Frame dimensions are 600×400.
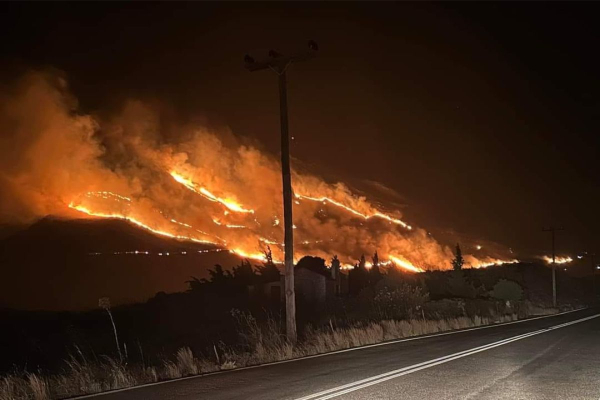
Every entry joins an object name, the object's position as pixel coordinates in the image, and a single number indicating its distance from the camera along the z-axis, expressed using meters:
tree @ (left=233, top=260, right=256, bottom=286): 41.59
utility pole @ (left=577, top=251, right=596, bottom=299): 85.31
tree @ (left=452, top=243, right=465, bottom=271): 73.05
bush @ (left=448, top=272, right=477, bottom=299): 48.12
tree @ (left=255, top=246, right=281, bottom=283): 43.19
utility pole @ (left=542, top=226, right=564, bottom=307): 60.63
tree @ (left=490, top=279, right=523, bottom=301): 52.00
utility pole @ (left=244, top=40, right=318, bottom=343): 16.77
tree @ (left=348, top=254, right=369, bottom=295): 45.90
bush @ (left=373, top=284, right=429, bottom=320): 27.22
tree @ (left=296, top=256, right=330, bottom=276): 43.62
